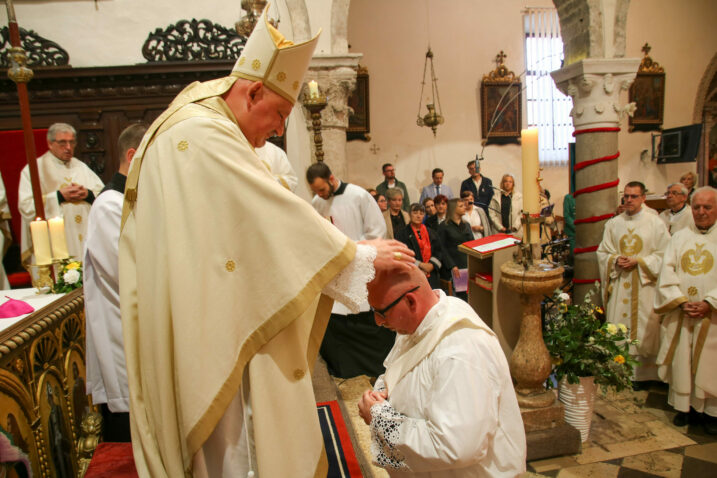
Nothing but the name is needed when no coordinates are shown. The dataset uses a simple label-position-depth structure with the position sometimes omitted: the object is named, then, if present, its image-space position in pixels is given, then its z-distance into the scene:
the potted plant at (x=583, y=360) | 3.40
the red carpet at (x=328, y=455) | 1.87
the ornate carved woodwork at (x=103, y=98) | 5.48
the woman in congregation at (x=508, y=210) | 8.29
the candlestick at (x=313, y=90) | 4.10
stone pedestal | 3.26
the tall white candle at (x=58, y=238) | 3.06
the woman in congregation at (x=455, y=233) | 5.98
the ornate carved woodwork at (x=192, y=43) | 5.63
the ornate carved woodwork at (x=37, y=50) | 5.52
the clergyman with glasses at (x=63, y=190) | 4.43
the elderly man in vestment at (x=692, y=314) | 3.74
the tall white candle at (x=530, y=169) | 2.96
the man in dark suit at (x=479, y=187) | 9.62
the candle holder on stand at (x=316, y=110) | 4.24
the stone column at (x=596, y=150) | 6.02
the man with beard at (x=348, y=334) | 4.59
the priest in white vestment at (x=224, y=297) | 1.38
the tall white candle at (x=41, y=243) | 2.97
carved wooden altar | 1.77
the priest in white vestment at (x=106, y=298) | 2.43
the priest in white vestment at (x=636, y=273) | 4.61
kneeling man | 1.41
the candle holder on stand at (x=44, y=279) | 2.91
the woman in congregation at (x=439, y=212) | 6.93
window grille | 11.72
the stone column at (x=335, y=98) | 5.75
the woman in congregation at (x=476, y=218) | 7.36
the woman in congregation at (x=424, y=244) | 5.51
